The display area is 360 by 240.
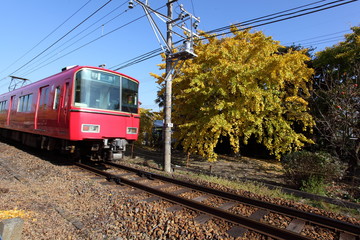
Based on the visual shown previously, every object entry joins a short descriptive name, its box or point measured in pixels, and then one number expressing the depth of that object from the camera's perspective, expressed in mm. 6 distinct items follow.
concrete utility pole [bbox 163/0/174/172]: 9659
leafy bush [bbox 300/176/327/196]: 7262
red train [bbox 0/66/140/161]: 7254
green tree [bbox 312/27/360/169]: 8594
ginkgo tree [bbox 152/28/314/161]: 9523
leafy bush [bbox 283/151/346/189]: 7426
